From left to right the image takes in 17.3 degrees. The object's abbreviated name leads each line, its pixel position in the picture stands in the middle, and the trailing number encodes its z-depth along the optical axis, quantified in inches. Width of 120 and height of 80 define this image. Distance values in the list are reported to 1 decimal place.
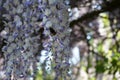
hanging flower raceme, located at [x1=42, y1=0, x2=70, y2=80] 85.0
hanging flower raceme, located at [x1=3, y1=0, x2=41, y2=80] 89.2
